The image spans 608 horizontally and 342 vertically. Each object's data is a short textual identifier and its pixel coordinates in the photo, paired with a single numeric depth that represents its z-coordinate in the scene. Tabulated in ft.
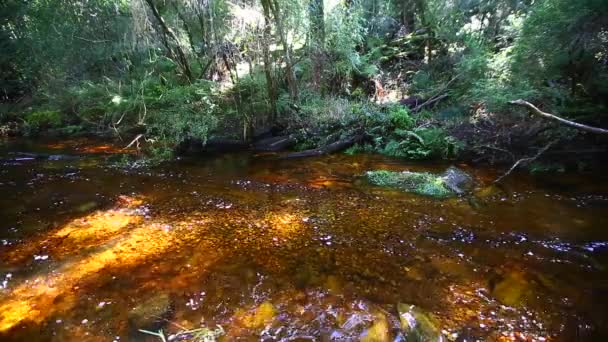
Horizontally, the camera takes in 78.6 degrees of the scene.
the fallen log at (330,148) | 29.37
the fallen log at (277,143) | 31.24
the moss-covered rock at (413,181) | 20.49
